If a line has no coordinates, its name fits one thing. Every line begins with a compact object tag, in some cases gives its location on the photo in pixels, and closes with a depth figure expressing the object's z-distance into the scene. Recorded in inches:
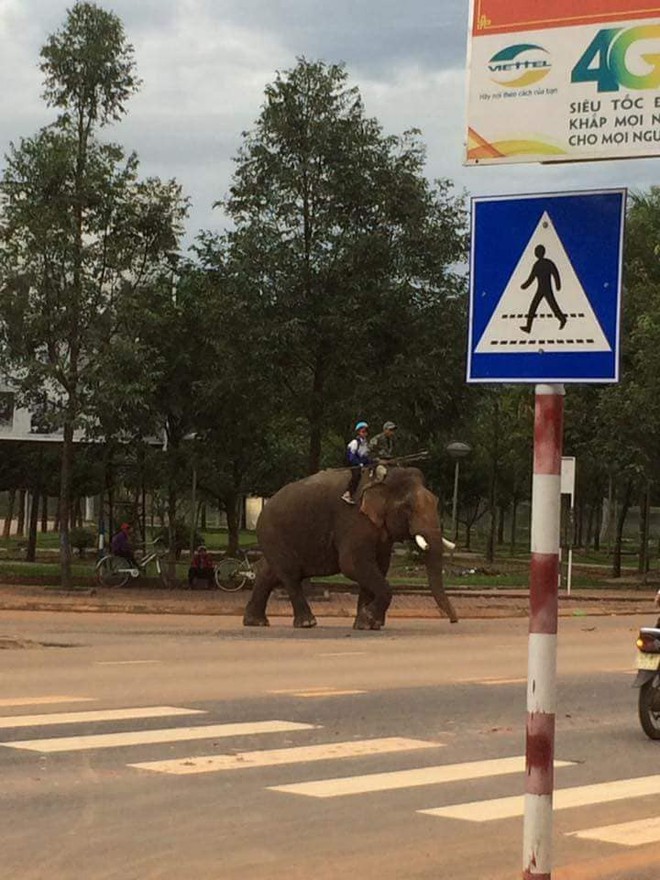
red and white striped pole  224.5
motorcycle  483.8
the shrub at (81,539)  2065.7
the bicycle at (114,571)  1374.3
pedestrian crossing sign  223.8
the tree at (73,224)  1273.4
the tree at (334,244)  1300.4
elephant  985.5
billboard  221.1
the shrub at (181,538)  1920.9
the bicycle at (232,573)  1393.9
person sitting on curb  1412.4
